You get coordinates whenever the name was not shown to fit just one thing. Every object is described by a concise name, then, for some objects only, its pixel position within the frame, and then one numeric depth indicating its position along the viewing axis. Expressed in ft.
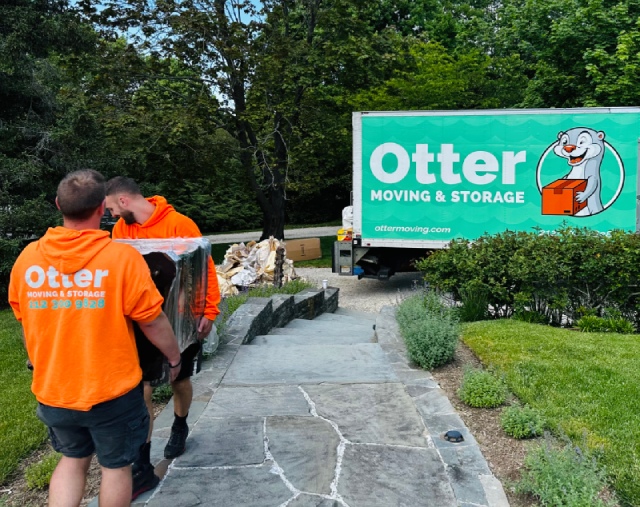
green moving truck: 36.86
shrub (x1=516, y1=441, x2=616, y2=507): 9.08
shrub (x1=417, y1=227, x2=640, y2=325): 22.59
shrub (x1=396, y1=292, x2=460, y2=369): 17.01
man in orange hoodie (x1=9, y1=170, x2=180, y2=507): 7.61
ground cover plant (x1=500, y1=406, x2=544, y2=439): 12.13
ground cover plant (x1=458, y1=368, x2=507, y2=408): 13.94
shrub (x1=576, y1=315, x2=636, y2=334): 21.84
